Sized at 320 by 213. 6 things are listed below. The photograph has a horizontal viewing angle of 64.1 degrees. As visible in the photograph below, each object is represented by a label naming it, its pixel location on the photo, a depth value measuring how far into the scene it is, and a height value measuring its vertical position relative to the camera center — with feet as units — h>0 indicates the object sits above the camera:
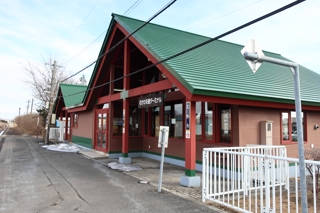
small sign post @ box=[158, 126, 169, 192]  23.50 -1.23
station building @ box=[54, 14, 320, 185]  25.49 +2.89
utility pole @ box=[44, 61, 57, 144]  72.95 +5.18
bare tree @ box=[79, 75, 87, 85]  257.36 +43.03
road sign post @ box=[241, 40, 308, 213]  10.53 +2.02
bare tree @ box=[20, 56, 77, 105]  109.95 +16.00
